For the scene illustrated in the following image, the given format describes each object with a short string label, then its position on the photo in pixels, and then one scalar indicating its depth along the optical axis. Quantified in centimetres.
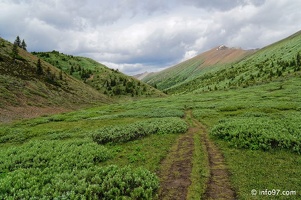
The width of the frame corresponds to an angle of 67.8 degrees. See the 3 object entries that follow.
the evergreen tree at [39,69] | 8731
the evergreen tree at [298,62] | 11279
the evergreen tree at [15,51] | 8705
